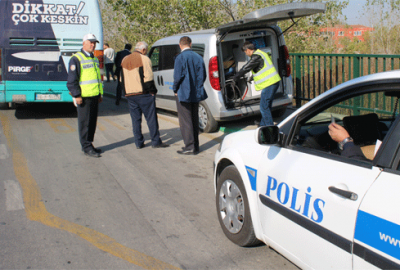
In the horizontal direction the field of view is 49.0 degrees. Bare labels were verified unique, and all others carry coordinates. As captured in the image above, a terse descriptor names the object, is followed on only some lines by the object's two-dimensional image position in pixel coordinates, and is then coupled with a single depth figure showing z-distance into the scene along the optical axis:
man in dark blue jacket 6.97
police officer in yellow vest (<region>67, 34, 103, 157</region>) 6.88
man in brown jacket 7.49
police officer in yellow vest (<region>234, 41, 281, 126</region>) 7.88
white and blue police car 2.30
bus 9.95
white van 8.04
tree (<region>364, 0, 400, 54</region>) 15.90
